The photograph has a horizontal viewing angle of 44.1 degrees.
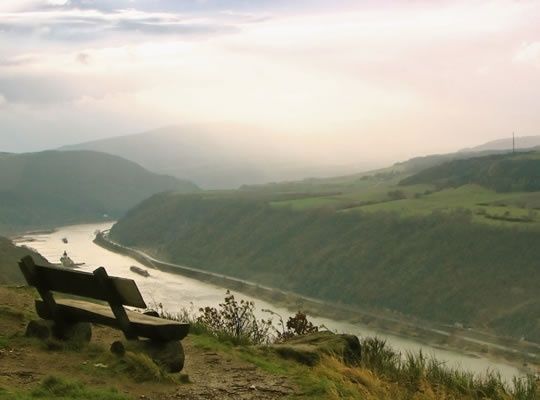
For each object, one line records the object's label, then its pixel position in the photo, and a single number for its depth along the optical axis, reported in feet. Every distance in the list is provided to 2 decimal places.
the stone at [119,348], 27.25
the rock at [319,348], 32.83
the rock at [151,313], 34.61
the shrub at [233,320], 43.47
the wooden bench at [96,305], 26.32
